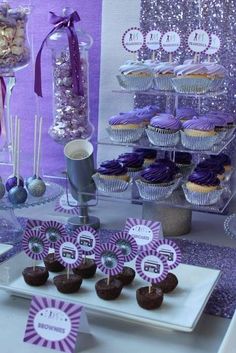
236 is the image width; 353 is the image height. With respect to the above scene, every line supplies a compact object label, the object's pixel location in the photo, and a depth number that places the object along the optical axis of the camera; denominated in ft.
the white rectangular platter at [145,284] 3.20
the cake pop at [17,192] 4.41
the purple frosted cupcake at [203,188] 4.35
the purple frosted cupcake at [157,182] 4.47
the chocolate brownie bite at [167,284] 3.50
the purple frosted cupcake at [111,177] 4.64
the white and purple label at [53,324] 2.97
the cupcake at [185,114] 4.90
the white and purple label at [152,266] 3.34
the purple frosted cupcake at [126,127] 4.67
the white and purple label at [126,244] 3.61
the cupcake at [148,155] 5.12
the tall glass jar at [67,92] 5.18
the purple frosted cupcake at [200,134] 4.40
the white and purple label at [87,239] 3.67
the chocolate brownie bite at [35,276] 3.57
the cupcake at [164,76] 4.67
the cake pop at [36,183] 4.54
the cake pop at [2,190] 4.55
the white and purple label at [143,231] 3.87
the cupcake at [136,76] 4.71
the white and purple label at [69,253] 3.53
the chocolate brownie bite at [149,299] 3.27
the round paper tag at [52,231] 3.81
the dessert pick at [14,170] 4.50
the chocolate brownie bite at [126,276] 3.59
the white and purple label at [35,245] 3.69
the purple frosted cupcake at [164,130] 4.51
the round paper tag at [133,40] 4.85
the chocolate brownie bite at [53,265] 3.76
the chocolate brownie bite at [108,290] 3.37
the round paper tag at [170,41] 4.78
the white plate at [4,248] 4.22
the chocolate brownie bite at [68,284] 3.45
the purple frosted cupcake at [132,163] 4.89
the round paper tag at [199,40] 4.66
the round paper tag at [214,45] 4.68
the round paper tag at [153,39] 4.89
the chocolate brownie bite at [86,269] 3.67
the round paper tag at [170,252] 3.50
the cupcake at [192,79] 4.48
